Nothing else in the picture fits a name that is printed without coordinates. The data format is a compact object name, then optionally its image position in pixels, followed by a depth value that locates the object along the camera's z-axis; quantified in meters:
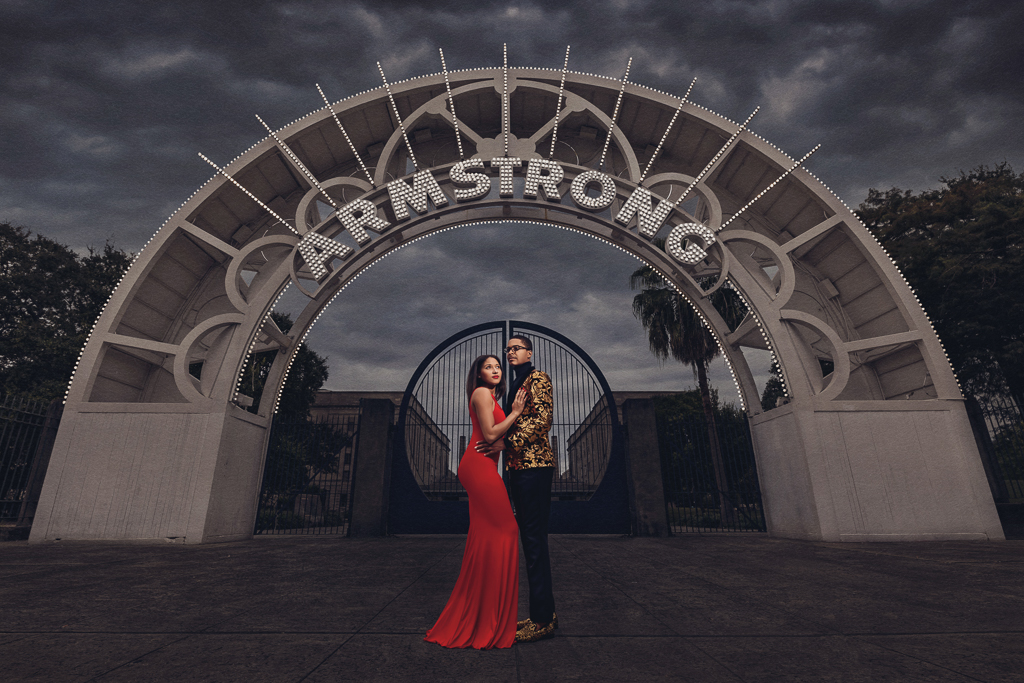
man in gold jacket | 3.21
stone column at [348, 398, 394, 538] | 11.94
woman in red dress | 3.13
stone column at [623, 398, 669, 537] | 11.85
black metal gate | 12.30
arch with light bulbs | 10.16
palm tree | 22.89
